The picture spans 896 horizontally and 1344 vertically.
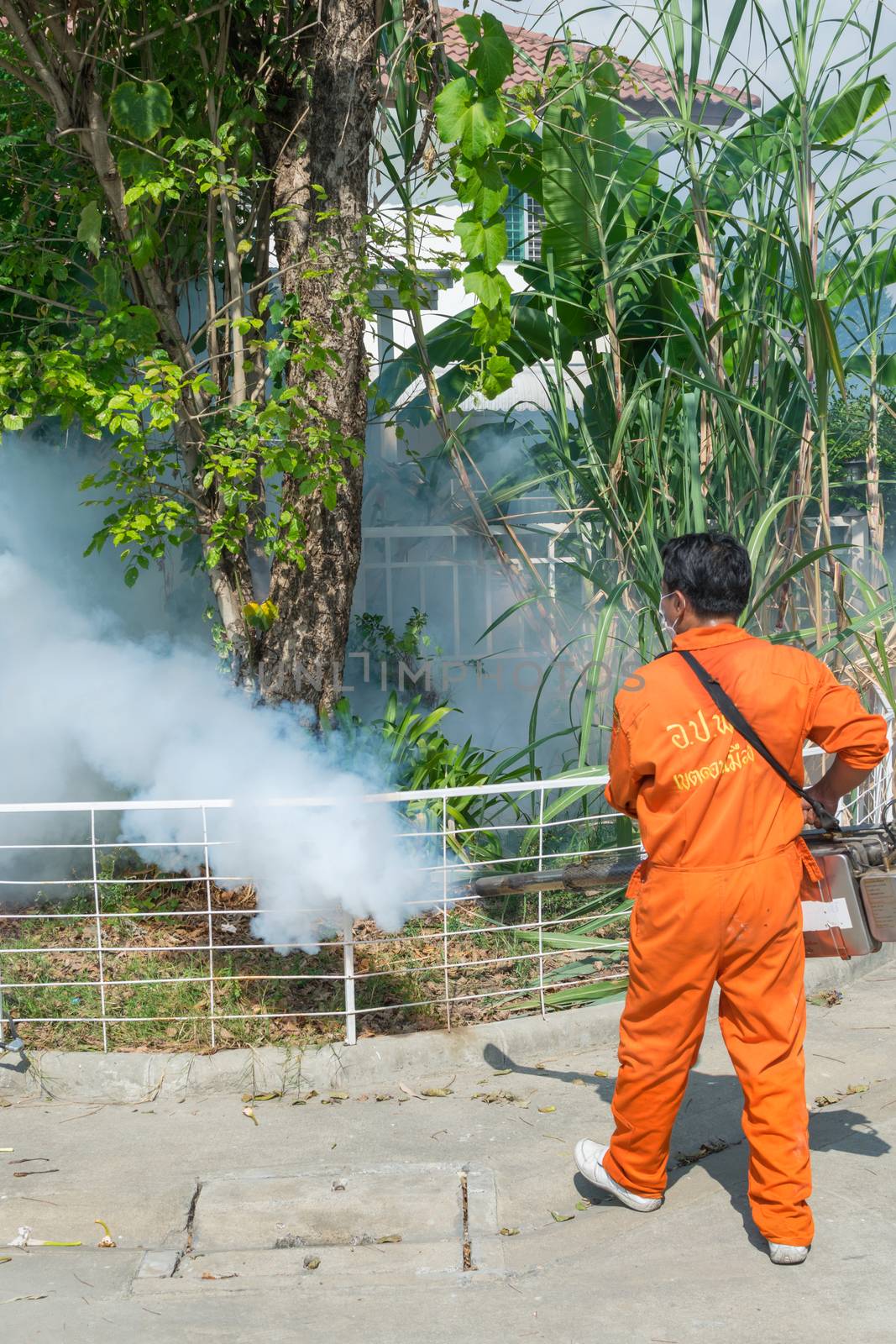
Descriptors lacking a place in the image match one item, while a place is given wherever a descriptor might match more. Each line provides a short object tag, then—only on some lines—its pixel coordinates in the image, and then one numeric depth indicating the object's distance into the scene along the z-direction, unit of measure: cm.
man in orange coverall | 313
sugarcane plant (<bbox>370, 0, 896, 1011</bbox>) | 498
